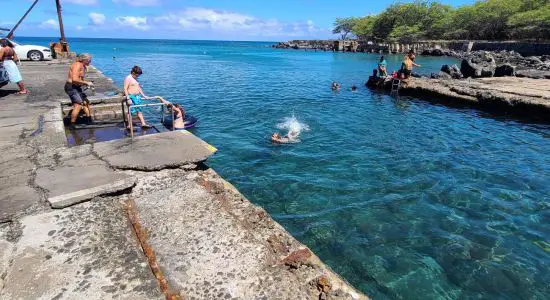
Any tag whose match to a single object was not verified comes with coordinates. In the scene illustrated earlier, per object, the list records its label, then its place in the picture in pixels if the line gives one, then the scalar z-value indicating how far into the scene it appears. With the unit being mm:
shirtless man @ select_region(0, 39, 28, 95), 11078
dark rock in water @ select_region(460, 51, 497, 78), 24500
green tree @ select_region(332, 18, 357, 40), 121612
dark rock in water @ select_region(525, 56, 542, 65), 37469
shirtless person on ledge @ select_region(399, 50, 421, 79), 21144
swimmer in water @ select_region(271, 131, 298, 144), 11016
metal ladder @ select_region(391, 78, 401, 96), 21531
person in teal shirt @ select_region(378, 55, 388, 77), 23953
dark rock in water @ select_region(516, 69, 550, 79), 22609
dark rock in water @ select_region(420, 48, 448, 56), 64125
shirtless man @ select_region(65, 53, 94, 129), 8742
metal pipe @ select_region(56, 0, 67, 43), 26312
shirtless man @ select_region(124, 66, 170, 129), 8836
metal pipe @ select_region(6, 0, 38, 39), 20859
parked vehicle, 22969
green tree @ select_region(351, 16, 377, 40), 100725
